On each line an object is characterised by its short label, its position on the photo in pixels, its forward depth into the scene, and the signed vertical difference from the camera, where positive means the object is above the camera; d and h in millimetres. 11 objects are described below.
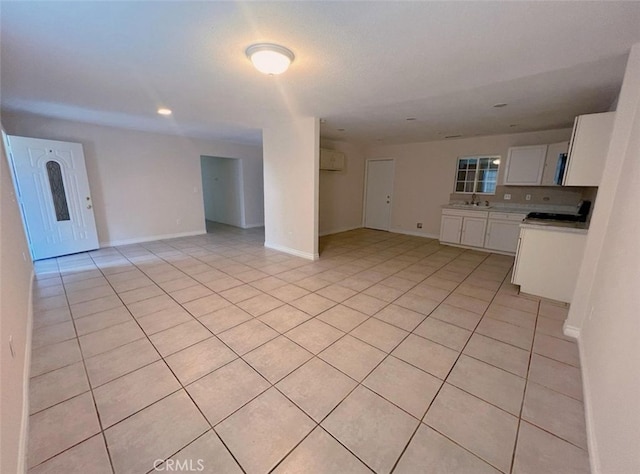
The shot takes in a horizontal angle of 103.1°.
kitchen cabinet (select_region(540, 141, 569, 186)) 4234 +469
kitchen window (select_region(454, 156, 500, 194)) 5320 +307
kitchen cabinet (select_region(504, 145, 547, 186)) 4496 +432
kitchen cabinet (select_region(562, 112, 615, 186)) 2430 +404
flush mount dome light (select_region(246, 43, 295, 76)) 1875 +963
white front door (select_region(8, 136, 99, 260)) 3986 -203
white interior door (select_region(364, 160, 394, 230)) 6775 -157
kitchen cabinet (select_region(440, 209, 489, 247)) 5035 -780
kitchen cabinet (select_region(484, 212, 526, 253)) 4672 -784
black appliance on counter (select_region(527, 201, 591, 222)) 3264 -356
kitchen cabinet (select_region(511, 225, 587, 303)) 2826 -819
